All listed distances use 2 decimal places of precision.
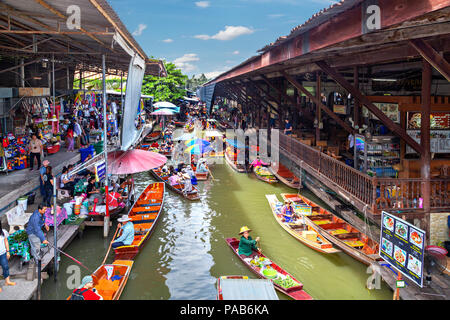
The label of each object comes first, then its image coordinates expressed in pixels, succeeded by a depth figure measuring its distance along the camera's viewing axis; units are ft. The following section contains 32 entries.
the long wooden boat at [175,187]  53.21
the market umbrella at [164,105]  107.22
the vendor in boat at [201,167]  66.44
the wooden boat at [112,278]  26.71
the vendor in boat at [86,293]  23.12
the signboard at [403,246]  23.43
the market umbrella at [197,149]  71.05
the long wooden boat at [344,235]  32.00
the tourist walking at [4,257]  24.50
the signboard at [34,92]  44.26
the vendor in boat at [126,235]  33.80
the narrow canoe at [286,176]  56.66
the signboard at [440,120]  33.06
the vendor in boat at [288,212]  41.24
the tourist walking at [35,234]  27.50
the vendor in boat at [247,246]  32.76
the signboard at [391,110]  35.55
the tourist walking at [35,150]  42.52
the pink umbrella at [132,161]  39.50
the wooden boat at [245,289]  22.68
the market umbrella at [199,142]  72.28
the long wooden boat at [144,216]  33.58
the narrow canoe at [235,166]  70.00
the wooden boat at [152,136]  102.22
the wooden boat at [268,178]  61.31
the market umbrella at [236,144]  77.44
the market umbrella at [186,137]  74.33
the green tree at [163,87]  141.69
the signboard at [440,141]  32.60
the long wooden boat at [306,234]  34.19
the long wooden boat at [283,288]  26.76
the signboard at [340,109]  54.80
